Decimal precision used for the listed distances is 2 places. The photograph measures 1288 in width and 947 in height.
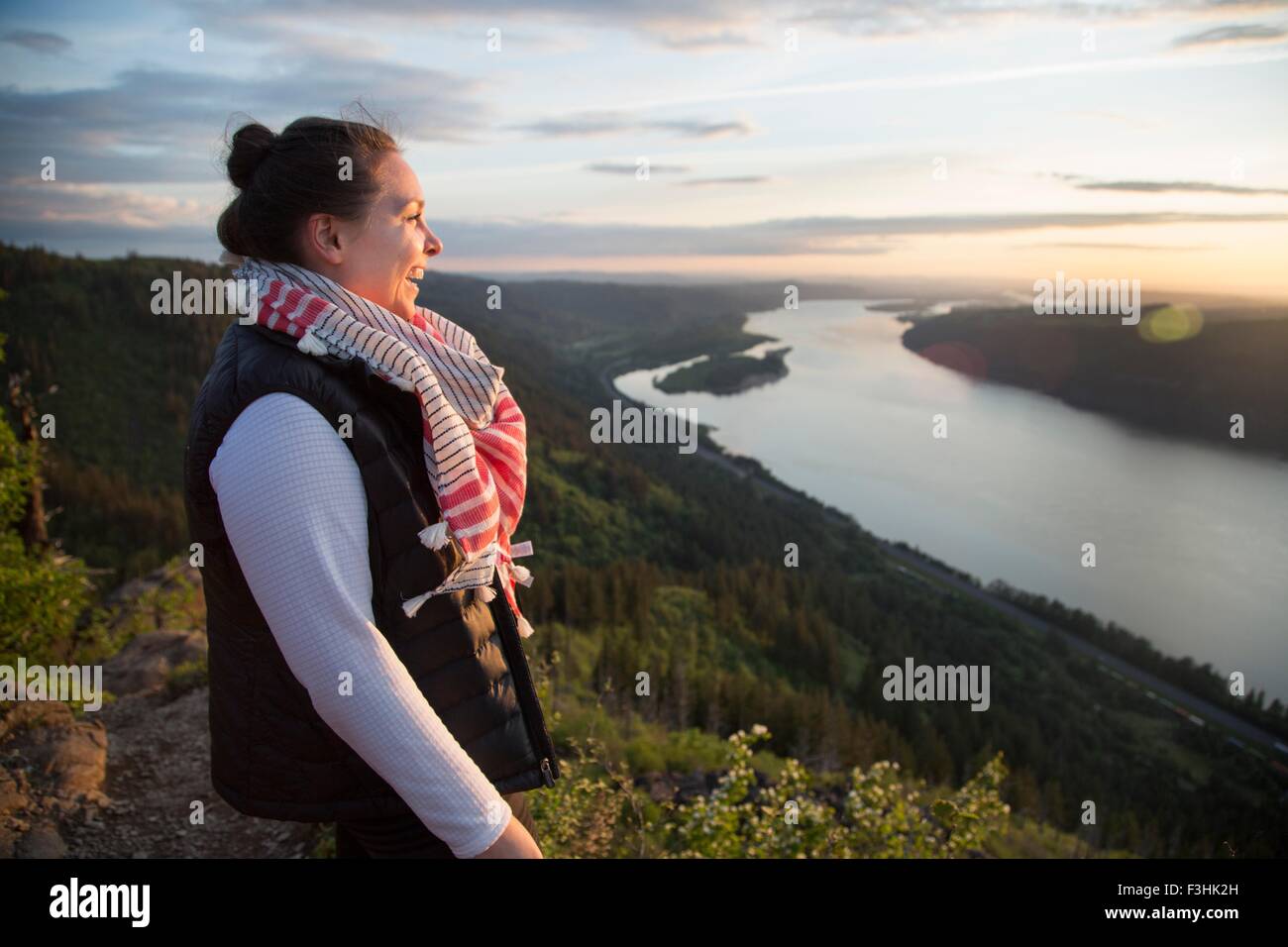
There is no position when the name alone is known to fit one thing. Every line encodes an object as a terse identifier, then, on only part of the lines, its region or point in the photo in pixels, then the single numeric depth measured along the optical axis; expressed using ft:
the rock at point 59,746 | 13.19
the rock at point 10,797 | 11.23
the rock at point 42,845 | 10.41
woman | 3.52
